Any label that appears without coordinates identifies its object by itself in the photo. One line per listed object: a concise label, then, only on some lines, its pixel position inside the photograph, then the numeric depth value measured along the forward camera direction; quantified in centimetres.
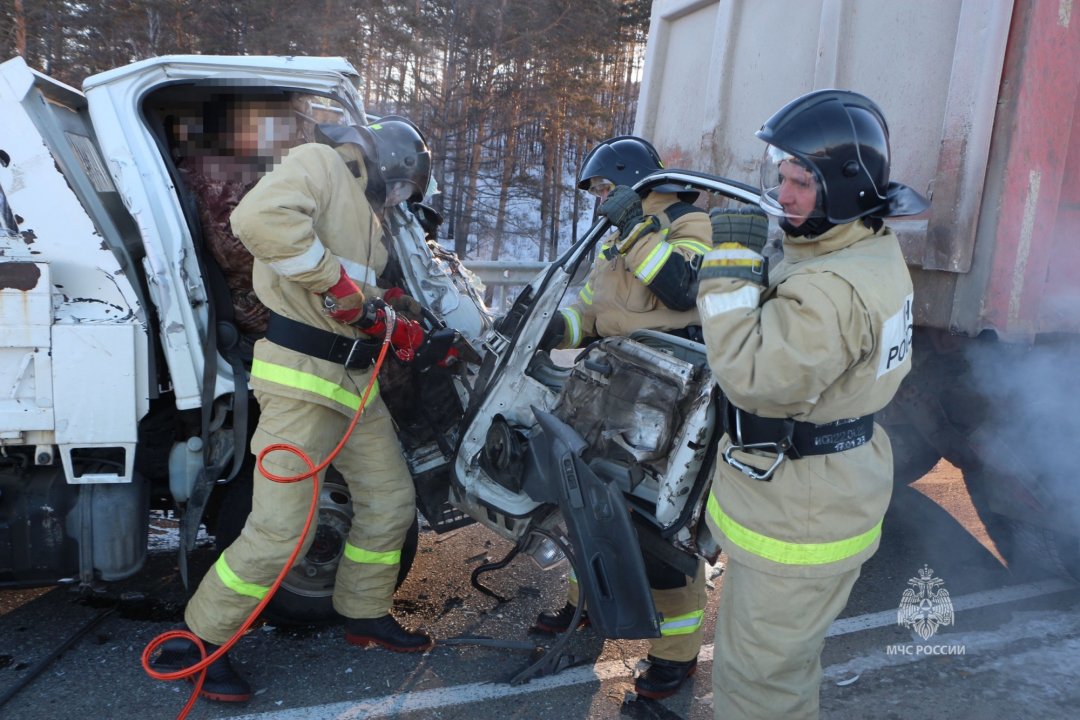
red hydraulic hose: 260
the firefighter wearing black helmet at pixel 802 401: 187
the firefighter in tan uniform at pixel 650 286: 271
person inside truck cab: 301
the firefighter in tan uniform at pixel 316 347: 251
